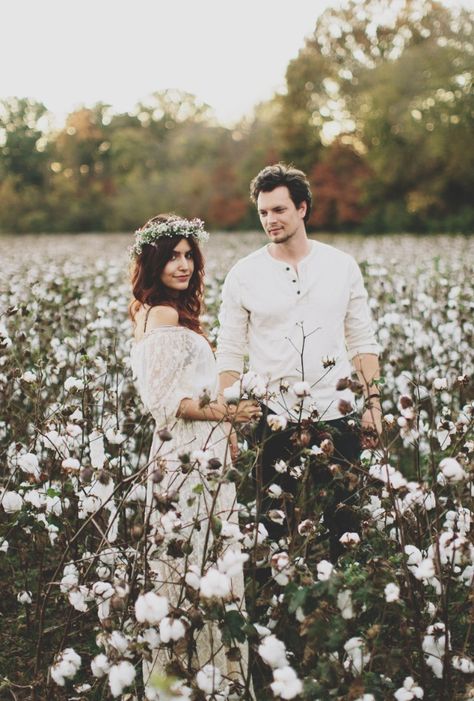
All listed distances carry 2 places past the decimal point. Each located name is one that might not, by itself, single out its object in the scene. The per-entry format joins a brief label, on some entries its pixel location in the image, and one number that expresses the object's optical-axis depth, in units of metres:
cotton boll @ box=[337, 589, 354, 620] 2.15
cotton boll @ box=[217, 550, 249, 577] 2.02
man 3.36
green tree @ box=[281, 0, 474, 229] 31.91
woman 2.87
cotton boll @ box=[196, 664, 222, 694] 2.18
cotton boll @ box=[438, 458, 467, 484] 2.08
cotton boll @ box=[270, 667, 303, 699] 1.92
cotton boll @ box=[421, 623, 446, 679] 2.47
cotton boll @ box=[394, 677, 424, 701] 2.26
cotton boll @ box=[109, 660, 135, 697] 2.05
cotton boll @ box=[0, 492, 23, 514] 2.94
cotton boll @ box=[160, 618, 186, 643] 2.04
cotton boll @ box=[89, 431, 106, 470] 2.73
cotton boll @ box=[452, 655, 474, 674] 2.32
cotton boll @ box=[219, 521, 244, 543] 2.24
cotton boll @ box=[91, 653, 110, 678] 2.12
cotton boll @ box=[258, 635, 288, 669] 2.03
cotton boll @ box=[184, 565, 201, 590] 2.24
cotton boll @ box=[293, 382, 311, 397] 2.39
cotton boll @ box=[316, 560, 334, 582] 2.23
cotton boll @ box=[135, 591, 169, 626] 1.96
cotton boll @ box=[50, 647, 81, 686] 2.25
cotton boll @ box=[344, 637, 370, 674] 2.23
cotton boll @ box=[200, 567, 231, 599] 1.95
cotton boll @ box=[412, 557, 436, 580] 2.05
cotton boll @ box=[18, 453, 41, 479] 2.67
